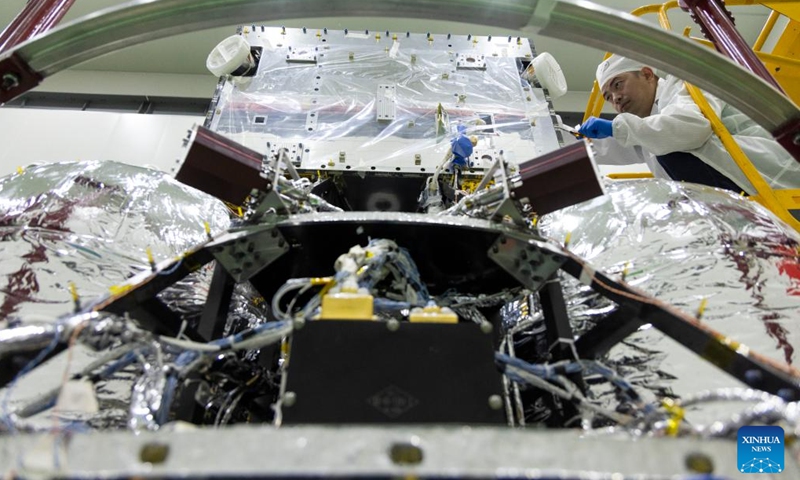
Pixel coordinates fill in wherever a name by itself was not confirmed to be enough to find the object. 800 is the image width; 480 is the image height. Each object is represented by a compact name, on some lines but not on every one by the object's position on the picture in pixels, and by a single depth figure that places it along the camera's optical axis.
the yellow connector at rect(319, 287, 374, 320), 0.94
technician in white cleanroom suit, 2.11
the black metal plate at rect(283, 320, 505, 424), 0.83
